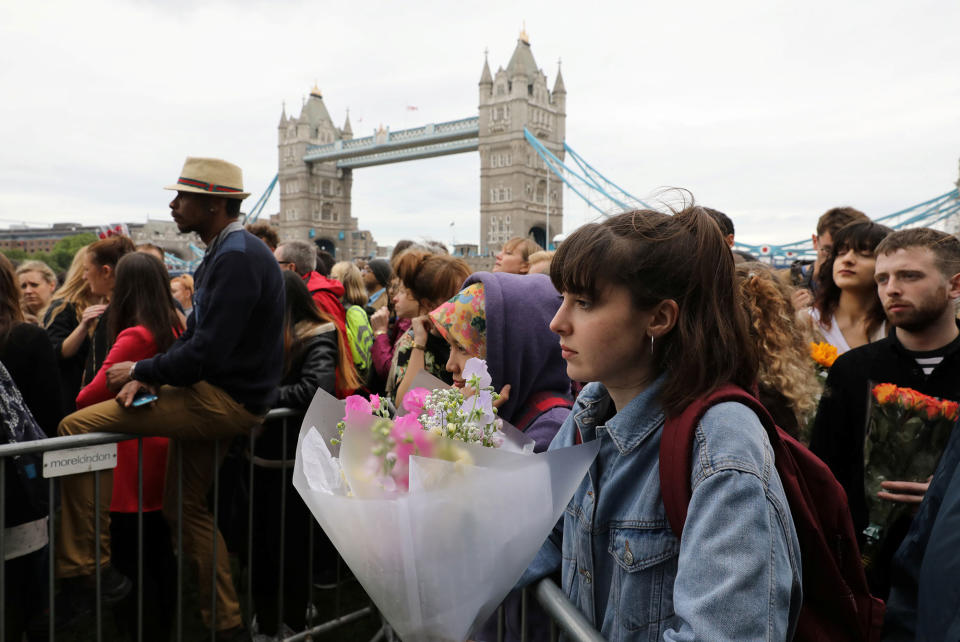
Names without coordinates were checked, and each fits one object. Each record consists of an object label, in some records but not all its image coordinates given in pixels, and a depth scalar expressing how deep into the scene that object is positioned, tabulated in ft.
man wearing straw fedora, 7.94
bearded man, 6.69
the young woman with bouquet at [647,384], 3.23
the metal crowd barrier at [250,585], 3.47
